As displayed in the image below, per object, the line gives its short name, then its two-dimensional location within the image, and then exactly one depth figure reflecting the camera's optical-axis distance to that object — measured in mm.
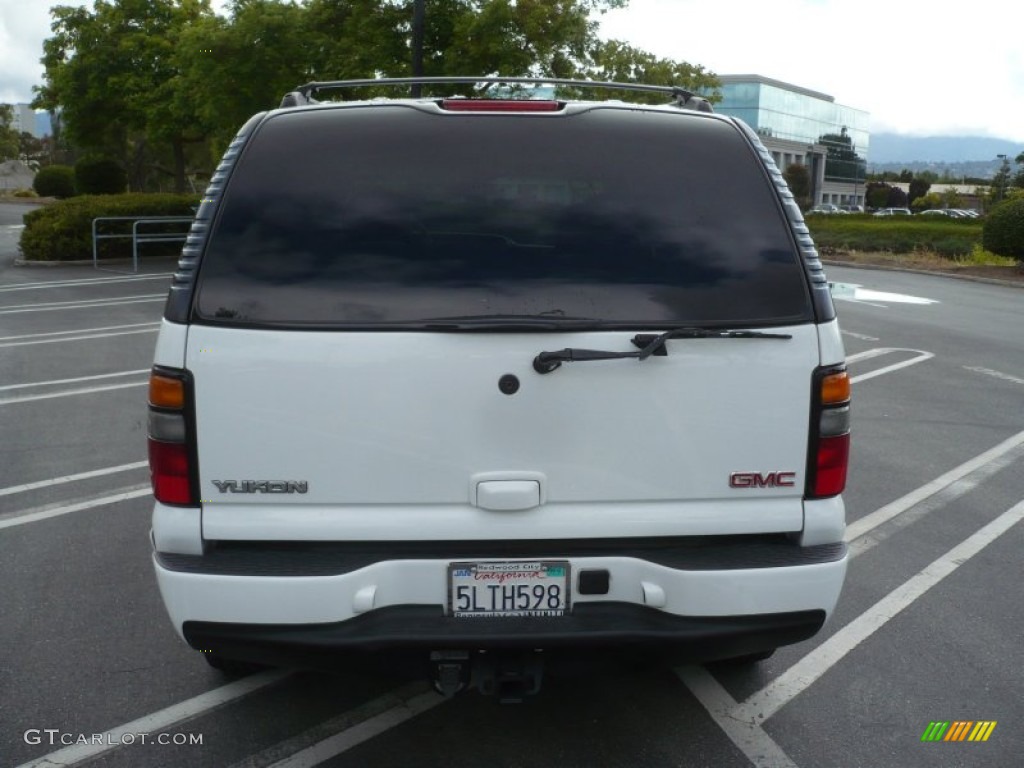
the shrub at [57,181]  56750
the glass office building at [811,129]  91812
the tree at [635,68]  23781
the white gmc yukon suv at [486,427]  2934
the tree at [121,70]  33281
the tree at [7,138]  89312
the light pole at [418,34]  17672
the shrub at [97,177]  38562
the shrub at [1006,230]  24109
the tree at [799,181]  80562
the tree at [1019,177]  65688
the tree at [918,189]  105375
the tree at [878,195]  97875
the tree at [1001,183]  58509
